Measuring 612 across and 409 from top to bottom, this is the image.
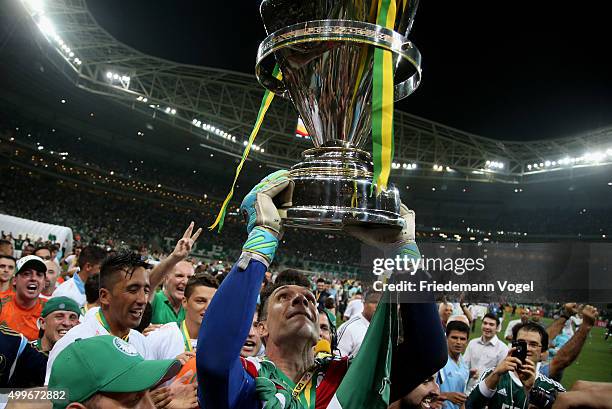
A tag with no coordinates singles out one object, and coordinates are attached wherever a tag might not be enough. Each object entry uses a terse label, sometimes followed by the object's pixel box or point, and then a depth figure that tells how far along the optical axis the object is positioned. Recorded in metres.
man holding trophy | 1.37
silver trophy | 1.42
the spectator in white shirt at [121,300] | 2.84
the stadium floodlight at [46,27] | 16.71
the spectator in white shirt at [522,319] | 4.70
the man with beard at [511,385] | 2.77
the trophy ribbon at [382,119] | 1.33
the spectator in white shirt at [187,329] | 3.00
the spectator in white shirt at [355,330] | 4.52
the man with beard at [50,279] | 5.90
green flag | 1.41
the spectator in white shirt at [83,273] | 5.00
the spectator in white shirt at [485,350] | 5.23
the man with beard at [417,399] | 1.92
